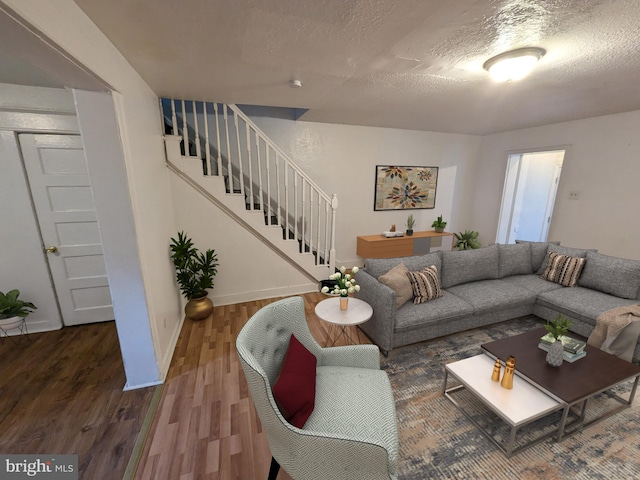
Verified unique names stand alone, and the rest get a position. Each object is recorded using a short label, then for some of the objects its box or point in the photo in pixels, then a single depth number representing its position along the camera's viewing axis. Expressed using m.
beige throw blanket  2.11
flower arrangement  2.16
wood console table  4.47
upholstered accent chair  1.03
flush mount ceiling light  1.75
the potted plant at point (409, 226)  4.62
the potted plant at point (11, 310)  2.39
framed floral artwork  4.73
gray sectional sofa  2.33
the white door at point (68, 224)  2.43
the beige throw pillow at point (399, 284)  2.38
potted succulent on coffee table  1.71
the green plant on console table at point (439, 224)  4.91
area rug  1.43
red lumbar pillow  1.18
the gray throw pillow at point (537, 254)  3.27
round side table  2.08
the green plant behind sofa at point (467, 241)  4.67
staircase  2.97
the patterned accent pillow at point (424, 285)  2.51
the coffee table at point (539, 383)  1.50
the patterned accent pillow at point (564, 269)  2.88
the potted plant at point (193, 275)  2.68
